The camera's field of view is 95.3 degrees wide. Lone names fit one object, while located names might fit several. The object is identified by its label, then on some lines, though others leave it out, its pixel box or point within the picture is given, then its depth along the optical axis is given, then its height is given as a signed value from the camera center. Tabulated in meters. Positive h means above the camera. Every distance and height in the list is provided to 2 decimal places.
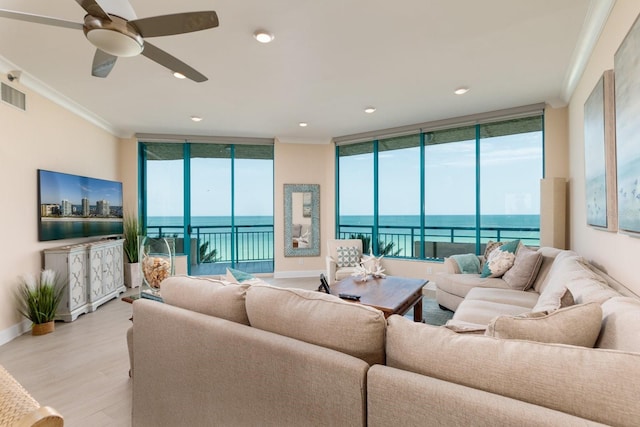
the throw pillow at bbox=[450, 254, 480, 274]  3.84 -0.67
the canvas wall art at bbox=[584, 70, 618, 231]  2.02 +0.45
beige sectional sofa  0.79 -0.53
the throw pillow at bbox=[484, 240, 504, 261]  3.87 -0.46
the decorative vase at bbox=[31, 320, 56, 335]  3.14 -1.22
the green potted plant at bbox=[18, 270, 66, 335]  3.13 -0.94
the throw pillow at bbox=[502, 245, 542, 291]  3.06 -0.62
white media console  3.47 -0.76
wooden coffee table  2.67 -0.82
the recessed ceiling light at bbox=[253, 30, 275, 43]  2.38 +1.48
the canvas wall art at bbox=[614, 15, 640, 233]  1.59 +0.49
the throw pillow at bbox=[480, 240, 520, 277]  3.40 -0.56
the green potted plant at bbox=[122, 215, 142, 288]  5.01 -0.63
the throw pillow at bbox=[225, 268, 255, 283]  2.25 -0.49
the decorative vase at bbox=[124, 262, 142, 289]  5.00 -1.03
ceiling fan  1.60 +1.09
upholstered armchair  4.85 -0.73
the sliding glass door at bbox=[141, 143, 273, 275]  5.60 +0.36
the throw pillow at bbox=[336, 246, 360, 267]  5.00 -0.73
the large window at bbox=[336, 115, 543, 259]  4.40 +0.42
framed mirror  5.85 -0.12
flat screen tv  3.46 +0.13
